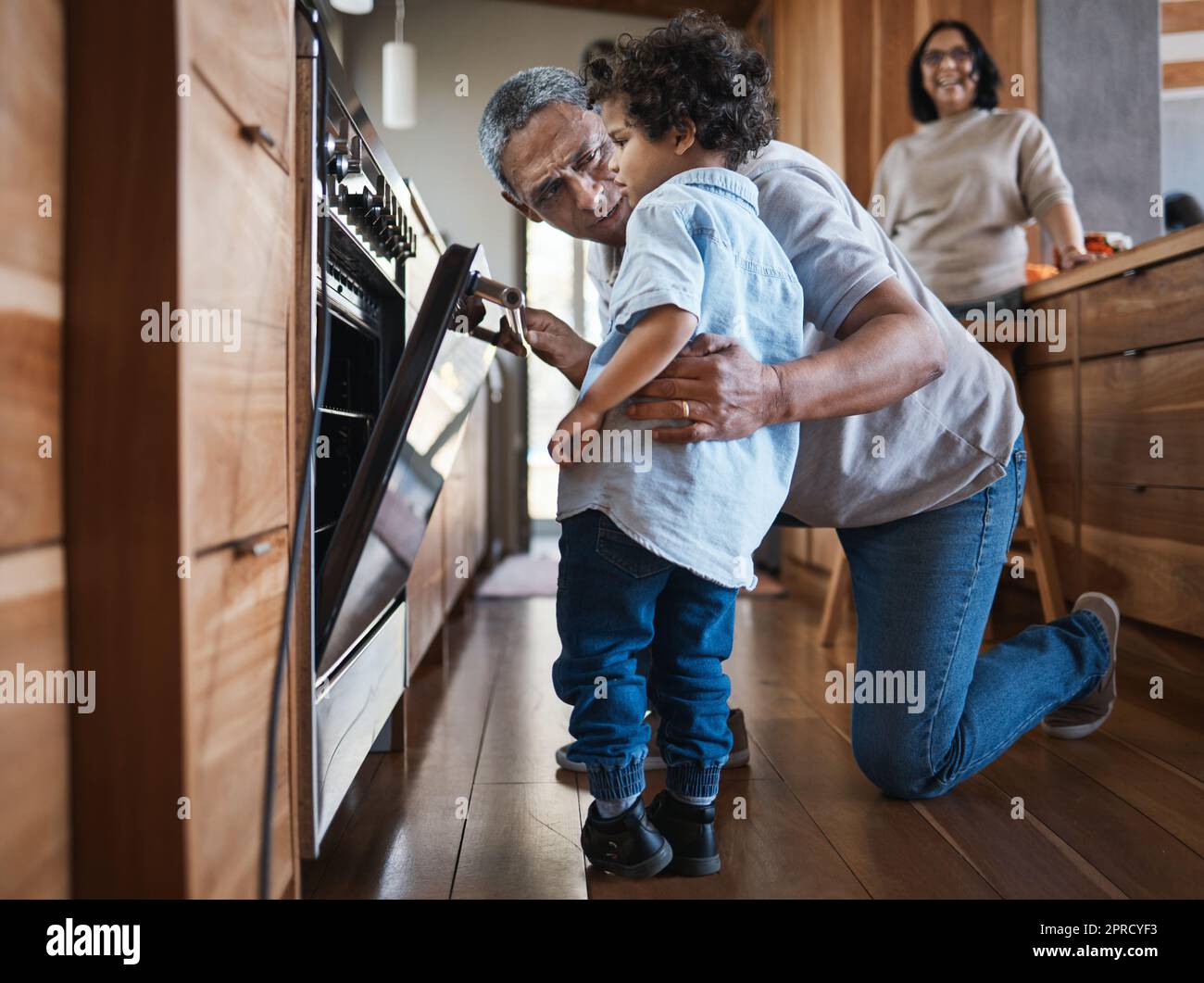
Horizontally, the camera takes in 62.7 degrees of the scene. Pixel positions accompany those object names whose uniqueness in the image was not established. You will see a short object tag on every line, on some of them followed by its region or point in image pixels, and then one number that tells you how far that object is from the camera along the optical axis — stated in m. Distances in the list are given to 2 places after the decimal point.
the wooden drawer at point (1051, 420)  2.23
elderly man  1.06
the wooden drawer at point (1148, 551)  1.80
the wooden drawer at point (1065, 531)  2.20
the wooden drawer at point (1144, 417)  1.78
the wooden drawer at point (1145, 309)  1.75
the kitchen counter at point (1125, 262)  1.74
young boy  0.94
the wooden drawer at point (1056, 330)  2.17
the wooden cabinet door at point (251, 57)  0.64
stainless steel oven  0.88
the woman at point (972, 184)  2.40
